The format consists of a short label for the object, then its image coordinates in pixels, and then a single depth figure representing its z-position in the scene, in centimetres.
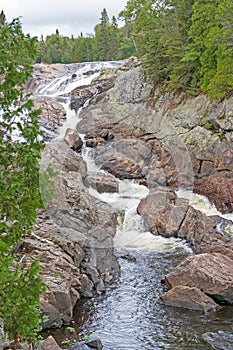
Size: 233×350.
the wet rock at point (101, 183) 2359
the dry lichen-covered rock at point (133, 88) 3102
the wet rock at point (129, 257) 1748
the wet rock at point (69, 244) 1269
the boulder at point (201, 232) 1792
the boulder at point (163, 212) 1997
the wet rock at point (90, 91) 3525
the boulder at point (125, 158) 2586
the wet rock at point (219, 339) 1099
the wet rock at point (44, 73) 4703
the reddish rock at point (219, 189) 2112
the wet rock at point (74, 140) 2809
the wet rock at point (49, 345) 941
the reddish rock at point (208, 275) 1358
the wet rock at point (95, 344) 1095
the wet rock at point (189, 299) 1317
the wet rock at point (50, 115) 3069
